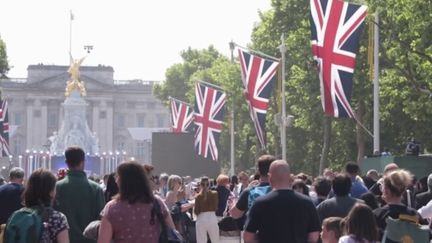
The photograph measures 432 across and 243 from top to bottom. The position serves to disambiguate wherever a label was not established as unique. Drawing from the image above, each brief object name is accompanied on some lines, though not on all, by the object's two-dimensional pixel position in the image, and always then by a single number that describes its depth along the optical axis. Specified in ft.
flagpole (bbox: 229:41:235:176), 225.99
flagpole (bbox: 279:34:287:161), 154.30
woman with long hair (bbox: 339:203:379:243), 32.89
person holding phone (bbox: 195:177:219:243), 64.44
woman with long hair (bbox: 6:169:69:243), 33.01
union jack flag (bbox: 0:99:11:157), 202.70
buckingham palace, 578.66
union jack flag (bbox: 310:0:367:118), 94.43
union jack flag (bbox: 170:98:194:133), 211.53
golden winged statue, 416.67
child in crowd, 35.70
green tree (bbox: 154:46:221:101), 415.89
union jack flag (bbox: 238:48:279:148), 132.77
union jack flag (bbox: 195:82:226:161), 171.22
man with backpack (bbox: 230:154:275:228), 42.60
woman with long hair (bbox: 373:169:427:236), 37.11
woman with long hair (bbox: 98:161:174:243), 33.19
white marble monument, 407.44
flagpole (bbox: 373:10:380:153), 117.08
